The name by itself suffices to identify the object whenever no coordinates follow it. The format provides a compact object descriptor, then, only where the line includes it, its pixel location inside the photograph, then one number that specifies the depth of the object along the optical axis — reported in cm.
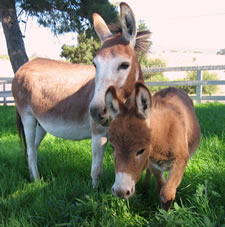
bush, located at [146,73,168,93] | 1980
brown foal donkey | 184
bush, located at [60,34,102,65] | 2153
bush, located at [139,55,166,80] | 2012
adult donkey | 243
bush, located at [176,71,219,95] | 1800
